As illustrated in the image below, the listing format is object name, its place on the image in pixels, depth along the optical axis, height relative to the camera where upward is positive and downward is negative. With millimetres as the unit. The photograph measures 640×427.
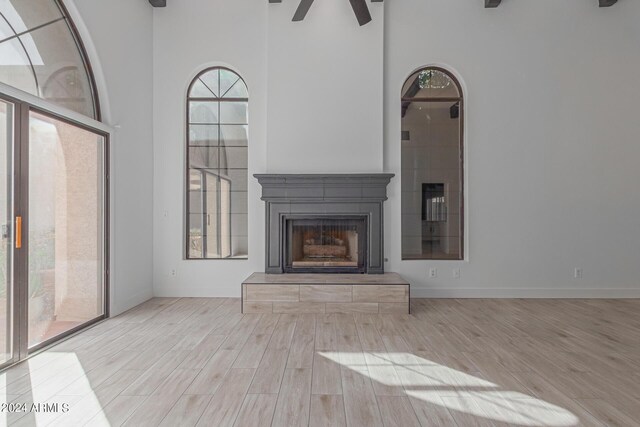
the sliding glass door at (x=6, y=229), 2684 -121
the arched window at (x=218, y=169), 5020 +589
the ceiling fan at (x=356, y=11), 4102 +2304
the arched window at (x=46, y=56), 2801 +1339
